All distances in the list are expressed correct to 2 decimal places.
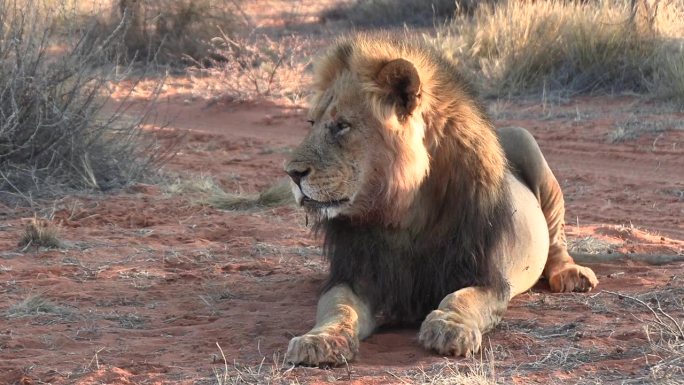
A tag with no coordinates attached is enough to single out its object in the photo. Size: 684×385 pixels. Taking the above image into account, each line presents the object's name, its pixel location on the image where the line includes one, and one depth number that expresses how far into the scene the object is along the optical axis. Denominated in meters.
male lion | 9.88
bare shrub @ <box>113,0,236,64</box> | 35.50
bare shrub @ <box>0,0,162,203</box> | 18.17
